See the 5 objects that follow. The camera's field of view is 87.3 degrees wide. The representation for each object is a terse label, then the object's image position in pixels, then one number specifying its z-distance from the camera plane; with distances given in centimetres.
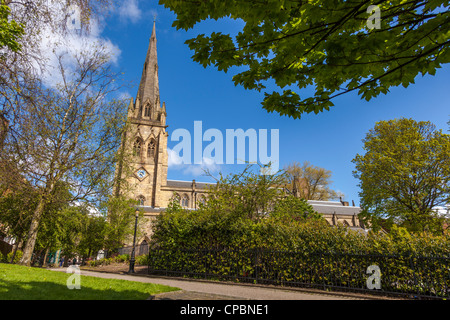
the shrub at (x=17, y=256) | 1916
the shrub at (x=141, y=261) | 1902
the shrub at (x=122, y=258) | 2302
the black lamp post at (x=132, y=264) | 1491
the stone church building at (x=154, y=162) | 4259
